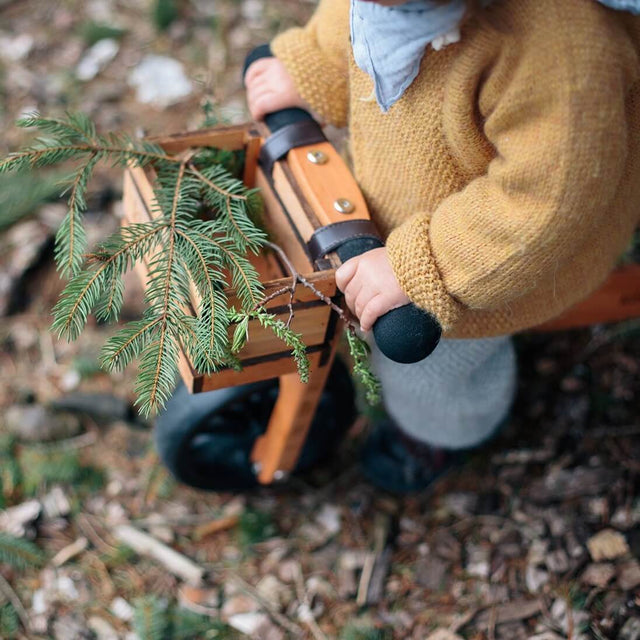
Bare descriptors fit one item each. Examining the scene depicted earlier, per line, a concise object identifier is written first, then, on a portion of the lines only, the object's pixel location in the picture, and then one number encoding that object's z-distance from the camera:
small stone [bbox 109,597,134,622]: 1.51
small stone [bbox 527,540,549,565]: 1.50
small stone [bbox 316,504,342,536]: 1.65
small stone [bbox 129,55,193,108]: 2.43
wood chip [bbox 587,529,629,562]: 1.45
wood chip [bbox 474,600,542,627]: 1.43
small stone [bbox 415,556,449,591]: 1.52
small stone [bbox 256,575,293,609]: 1.53
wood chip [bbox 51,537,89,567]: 1.59
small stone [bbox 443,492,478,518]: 1.63
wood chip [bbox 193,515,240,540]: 1.65
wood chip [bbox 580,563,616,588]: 1.41
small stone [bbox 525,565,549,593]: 1.46
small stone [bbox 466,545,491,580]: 1.53
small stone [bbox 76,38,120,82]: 2.50
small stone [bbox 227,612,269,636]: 1.49
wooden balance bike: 1.05
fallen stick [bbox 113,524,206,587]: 1.57
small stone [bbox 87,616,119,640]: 1.48
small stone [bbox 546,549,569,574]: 1.47
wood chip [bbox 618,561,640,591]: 1.38
